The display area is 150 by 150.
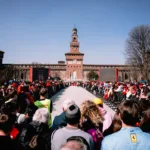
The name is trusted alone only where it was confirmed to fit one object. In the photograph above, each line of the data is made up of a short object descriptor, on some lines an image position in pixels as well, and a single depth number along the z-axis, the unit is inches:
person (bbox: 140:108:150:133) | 131.9
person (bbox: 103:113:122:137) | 138.1
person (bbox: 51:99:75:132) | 164.5
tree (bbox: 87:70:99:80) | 3093.0
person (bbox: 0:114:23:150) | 89.3
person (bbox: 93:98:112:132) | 159.6
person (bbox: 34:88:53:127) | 217.3
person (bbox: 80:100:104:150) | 139.1
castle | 3523.6
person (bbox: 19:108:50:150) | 120.0
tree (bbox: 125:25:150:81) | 1322.6
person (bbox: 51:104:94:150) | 115.3
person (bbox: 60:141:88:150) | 59.5
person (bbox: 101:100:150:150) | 98.0
